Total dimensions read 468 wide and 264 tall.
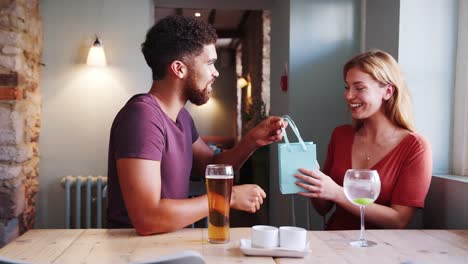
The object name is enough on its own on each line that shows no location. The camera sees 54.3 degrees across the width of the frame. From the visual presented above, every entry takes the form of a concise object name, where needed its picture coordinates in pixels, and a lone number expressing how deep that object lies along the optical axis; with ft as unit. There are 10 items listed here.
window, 7.06
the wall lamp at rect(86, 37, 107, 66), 10.93
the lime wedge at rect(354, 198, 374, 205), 4.25
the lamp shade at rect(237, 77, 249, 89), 25.25
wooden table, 3.62
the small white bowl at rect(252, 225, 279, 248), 3.75
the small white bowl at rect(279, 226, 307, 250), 3.70
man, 4.33
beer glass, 4.06
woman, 5.79
